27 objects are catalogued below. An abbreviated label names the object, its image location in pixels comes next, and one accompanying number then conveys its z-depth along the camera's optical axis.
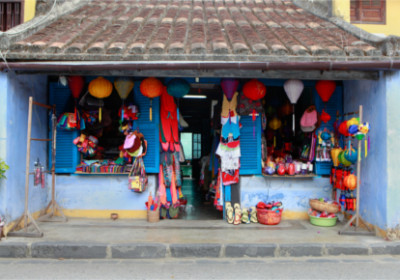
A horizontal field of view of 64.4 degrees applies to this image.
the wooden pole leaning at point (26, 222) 6.09
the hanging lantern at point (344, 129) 6.79
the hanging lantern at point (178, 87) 7.00
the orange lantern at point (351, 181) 6.61
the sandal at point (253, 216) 7.29
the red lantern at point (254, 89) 6.99
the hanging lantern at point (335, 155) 7.30
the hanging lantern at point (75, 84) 6.95
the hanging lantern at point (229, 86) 6.85
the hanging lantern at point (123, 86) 6.90
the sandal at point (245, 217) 7.23
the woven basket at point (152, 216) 7.29
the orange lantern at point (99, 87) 6.92
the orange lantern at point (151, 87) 6.94
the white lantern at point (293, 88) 6.70
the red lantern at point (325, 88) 6.97
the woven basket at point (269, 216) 7.07
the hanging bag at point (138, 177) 7.23
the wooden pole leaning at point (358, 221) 6.40
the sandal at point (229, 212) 7.22
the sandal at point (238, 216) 7.16
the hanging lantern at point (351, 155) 6.60
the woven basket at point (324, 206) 7.03
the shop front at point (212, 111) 6.08
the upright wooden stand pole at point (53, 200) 7.27
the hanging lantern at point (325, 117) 7.56
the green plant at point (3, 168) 5.91
